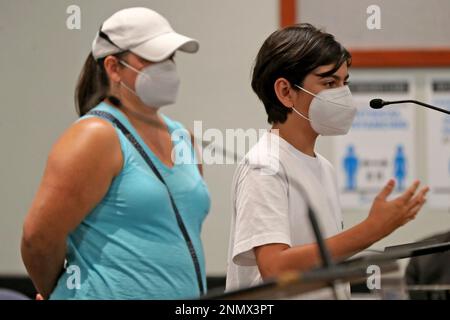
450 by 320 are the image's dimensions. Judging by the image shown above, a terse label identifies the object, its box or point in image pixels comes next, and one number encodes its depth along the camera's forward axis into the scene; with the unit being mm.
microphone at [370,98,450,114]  3251
